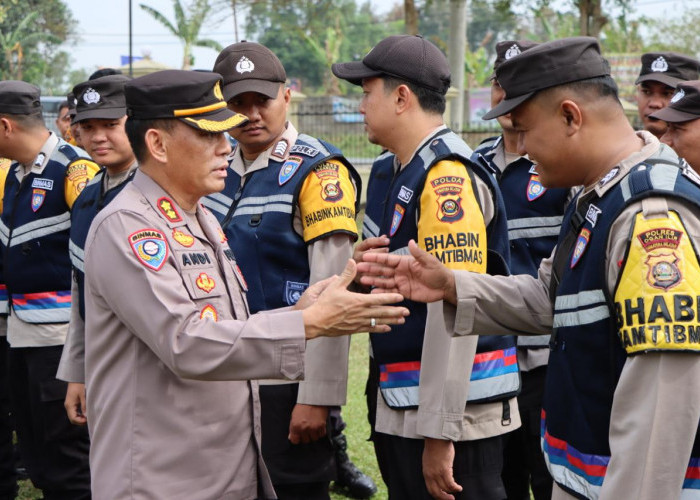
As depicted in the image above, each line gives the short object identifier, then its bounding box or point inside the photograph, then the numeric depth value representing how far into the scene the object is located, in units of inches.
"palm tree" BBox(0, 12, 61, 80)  1302.9
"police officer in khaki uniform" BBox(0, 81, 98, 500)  195.3
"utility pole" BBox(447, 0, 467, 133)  773.6
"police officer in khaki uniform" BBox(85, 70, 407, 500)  101.7
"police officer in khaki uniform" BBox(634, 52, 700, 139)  212.4
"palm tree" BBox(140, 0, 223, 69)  1229.7
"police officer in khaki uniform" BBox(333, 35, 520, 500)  125.0
